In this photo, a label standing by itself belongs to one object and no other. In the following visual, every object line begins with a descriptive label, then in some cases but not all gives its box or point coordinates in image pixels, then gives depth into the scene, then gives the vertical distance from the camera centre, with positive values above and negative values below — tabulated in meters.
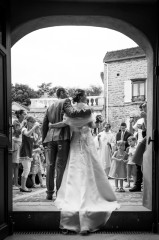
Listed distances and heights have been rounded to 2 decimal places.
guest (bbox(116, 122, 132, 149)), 9.79 -0.51
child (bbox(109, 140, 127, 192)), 7.29 -1.04
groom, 5.61 -0.33
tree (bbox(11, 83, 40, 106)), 45.92 +3.09
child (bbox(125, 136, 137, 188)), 7.60 -0.94
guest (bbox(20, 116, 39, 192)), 7.09 -0.61
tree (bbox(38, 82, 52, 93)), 56.57 +4.62
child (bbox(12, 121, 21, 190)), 7.22 -0.59
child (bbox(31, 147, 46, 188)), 7.78 -1.04
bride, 4.67 -1.02
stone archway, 4.88 +1.20
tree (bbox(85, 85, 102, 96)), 54.15 +3.96
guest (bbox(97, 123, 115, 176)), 10.06 -0.82
